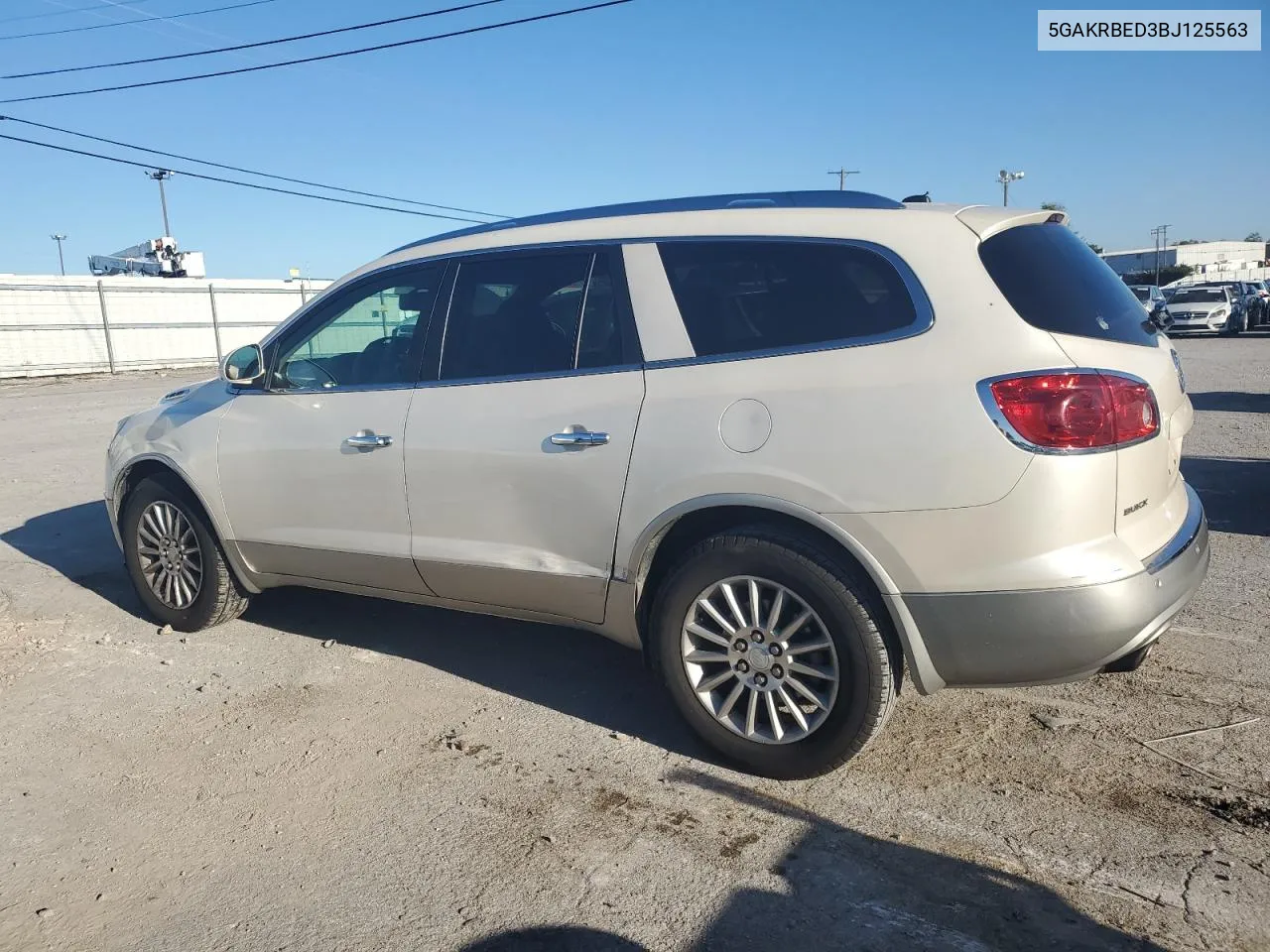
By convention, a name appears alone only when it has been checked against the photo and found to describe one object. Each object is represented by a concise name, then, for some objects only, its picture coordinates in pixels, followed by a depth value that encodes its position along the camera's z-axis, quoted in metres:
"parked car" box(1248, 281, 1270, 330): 31.45
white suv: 2.91
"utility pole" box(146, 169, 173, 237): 53.78
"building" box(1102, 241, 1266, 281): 70.81
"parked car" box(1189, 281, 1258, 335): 30.61
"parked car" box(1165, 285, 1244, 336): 29.83
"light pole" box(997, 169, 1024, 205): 57.16
